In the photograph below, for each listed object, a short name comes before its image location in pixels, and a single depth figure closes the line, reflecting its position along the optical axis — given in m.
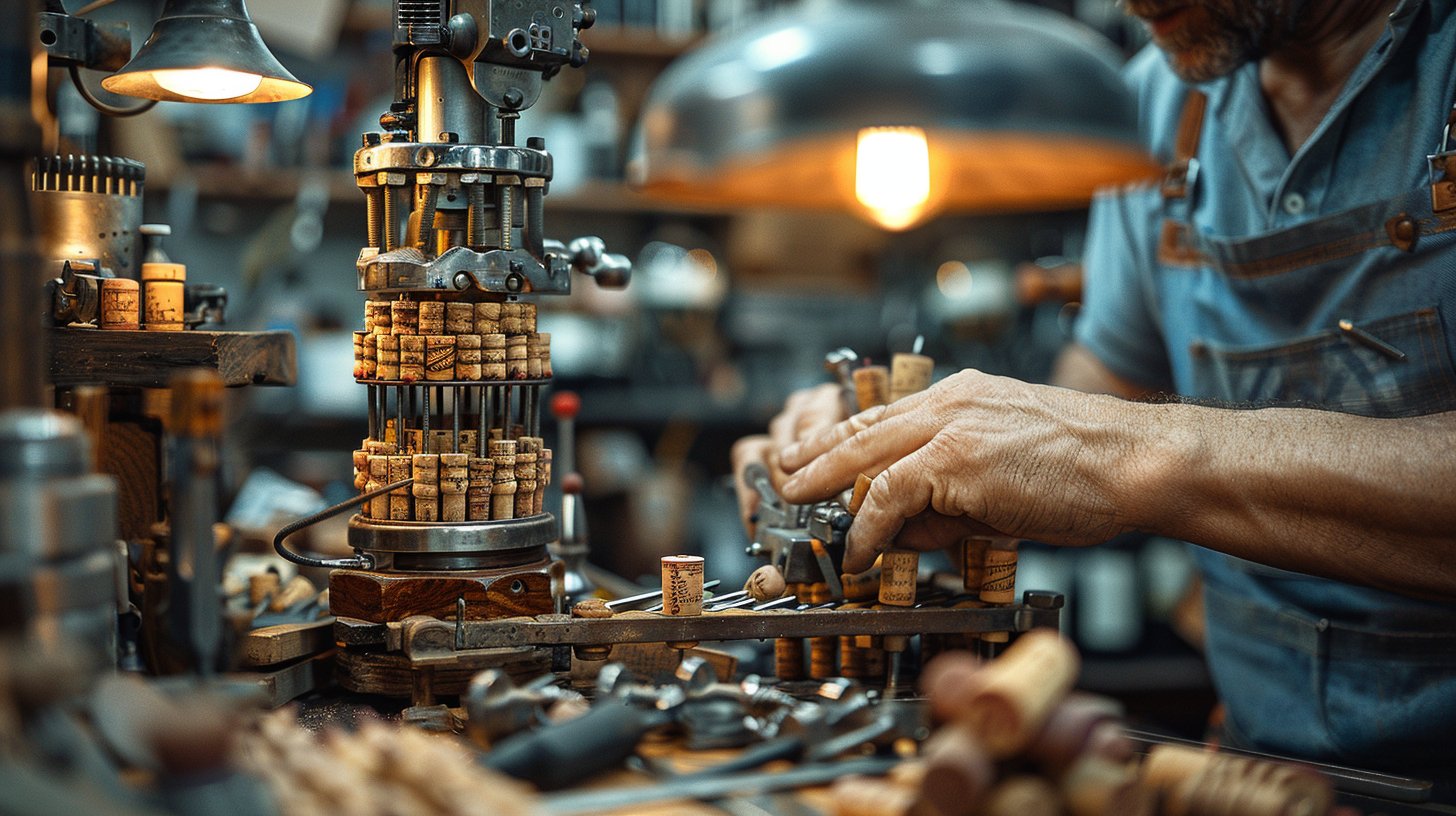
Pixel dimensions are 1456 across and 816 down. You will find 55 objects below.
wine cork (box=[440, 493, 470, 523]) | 1.50
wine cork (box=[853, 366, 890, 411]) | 1.83
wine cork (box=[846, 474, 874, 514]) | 1.57
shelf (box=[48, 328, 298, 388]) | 1.51
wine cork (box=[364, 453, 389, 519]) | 1.51
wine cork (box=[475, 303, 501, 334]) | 1.51
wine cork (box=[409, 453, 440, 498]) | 1.49
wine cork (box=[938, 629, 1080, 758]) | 0.81
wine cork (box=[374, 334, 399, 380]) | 1.50
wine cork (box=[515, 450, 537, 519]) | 1.55
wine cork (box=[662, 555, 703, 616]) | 1.42
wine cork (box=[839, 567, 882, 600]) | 1.55
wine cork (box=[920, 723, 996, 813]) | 0.80
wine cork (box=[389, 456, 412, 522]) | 1.50
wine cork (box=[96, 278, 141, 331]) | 1.57
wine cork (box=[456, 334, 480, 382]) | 1.49
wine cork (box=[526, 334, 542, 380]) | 1.56
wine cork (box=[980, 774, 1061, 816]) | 0.82
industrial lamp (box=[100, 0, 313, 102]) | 1.52
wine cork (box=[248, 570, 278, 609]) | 1.70
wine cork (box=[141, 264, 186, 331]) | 1.60
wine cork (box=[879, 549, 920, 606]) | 1.51
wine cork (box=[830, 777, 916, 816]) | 0.87
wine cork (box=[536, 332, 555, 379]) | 1.58
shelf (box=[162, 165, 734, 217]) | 4.32
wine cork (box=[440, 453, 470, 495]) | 1.49
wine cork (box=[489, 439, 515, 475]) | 1.52
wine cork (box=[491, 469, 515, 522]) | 1.52
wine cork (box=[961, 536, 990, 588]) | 1.54
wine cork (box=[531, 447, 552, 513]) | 1.58
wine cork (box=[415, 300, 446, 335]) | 1.49
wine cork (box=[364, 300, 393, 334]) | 1.52
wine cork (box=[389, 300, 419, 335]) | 1.50
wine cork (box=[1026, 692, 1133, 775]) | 0.85
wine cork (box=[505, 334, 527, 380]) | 1.54
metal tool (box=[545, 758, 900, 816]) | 0.98
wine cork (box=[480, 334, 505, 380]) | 1.51
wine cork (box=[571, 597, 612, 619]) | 1.42
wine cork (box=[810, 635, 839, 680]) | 1.56
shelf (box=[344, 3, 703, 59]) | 4.50
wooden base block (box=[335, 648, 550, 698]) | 1.38
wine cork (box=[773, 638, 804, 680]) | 1.52
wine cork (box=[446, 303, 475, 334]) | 1.50
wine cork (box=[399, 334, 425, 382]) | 1.49
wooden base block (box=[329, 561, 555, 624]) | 1.43
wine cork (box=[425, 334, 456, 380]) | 1.48
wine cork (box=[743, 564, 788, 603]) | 1.50
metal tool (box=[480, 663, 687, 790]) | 0.99
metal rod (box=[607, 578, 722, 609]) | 1.49
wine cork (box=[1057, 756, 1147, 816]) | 0.85
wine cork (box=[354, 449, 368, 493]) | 1.54
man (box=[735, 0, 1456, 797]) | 1.54
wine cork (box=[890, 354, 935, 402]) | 1.82
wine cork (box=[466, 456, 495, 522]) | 1.51
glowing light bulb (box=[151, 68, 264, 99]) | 1.58
